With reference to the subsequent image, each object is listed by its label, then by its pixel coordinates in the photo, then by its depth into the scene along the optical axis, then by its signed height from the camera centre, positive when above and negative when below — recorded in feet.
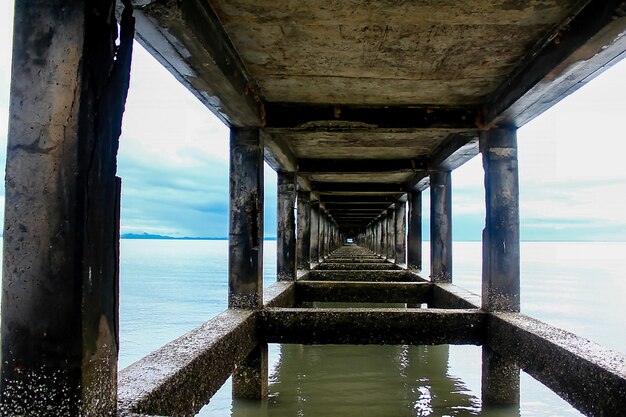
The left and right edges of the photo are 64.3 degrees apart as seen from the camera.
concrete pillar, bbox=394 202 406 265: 54.86 +0.61
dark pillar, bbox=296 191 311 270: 42.24 +0.62
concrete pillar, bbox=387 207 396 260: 69.41 +0.52
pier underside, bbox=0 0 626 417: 7.03 +1.90
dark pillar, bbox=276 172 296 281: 31.30 +0.58
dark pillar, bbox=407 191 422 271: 42.86 +0.31
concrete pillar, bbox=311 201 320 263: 54.81 +0.72
